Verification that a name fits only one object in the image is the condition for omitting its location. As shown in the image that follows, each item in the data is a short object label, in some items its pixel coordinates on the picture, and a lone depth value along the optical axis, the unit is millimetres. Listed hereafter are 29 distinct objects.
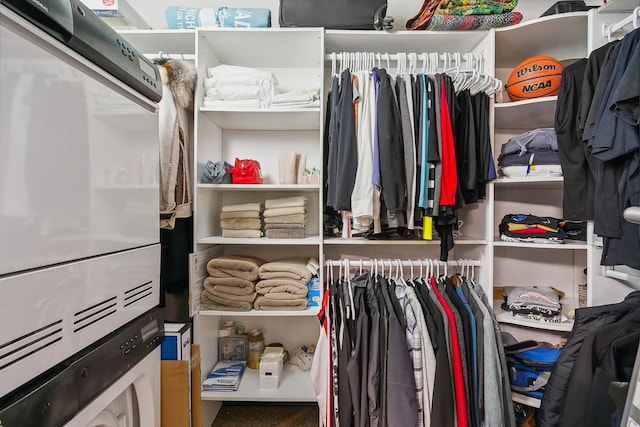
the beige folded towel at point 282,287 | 1486
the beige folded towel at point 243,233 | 1559
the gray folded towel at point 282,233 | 1549
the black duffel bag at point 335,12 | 1432
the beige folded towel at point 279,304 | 1474
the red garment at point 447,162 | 1275
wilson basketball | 1377
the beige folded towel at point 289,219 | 1556
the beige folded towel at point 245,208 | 1566
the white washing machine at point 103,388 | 479
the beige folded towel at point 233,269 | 1493
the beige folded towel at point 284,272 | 1502
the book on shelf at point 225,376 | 1467
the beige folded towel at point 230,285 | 1481
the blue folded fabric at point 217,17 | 1480
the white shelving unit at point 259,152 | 1460
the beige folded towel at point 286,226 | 1555
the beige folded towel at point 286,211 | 1551
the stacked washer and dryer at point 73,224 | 454
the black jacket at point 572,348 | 1098
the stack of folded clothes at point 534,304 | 1424
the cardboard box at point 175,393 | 882
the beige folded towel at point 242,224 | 1566
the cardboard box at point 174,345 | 943
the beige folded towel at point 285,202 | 1555
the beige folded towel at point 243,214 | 1569
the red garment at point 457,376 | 1188
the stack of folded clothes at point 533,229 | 1423
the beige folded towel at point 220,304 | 1467
